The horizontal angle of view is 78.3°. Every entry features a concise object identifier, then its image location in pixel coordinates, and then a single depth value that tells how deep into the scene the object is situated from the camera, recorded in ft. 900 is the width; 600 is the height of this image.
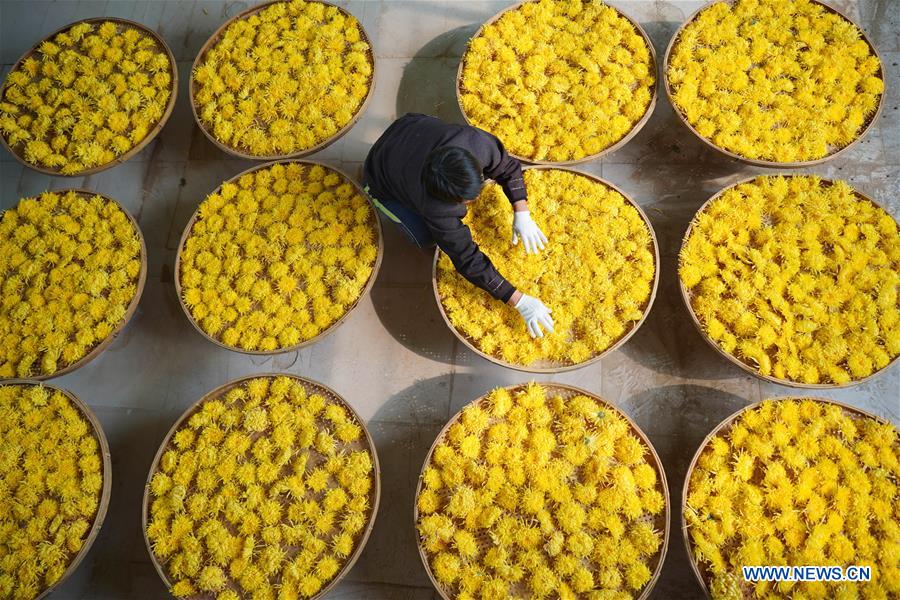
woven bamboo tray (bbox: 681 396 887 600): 7.17
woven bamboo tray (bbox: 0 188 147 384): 8.86
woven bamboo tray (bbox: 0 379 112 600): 7.86
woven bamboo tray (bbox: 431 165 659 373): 8.08
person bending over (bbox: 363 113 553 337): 6.58
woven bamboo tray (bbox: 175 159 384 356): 8.68
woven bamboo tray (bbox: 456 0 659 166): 9.11
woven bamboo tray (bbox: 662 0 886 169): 8.75
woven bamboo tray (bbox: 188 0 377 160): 9.69
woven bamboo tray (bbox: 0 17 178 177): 10.03
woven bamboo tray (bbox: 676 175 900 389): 7.75
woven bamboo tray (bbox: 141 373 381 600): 7.58
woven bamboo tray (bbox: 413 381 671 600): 7.25
